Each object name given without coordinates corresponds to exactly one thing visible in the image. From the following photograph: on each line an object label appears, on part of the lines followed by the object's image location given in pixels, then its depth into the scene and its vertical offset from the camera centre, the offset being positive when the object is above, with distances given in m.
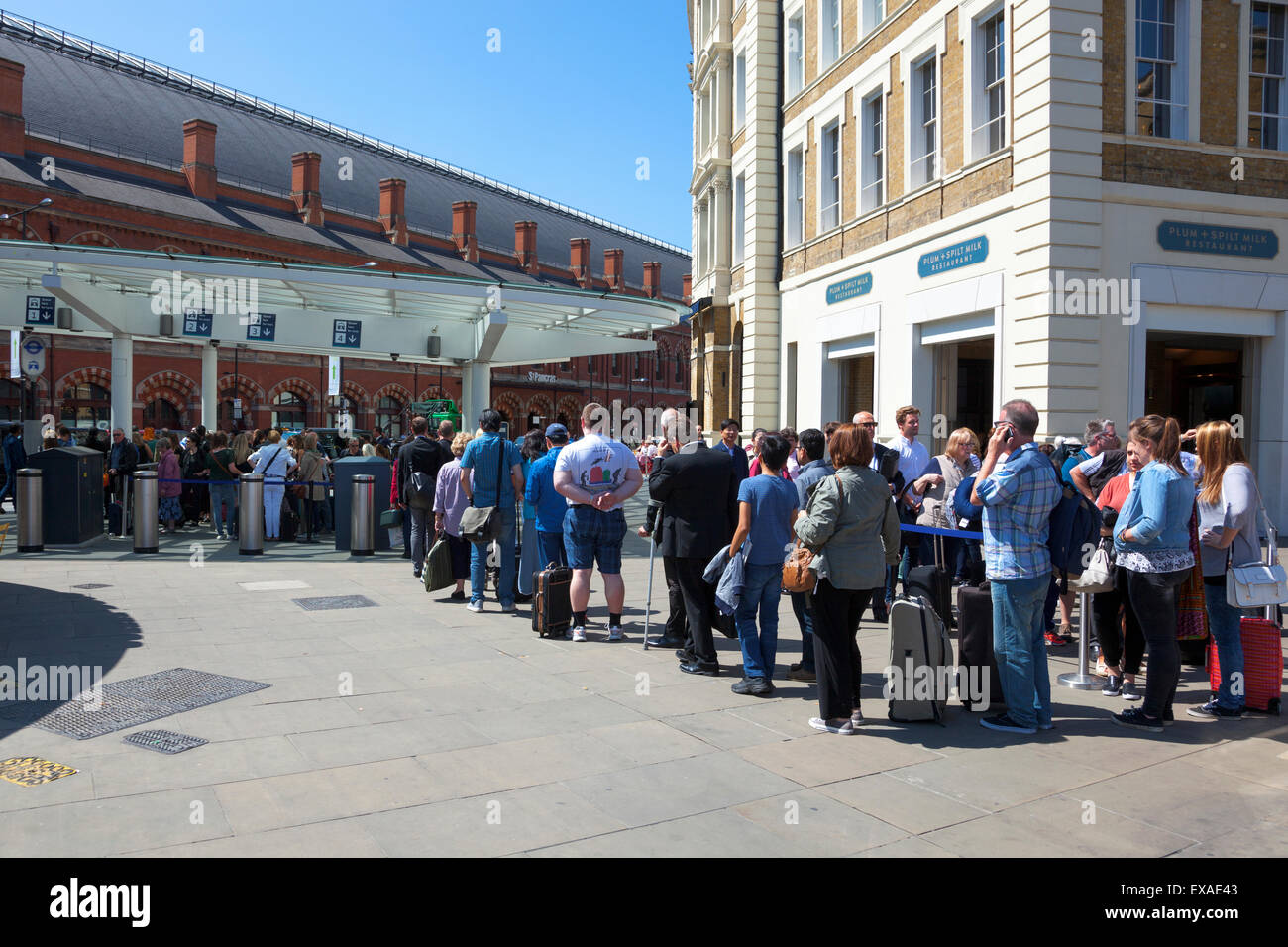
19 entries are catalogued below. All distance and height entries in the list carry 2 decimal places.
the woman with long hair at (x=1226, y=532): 6.38 -0.37
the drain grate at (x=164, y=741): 5.61 -1.57
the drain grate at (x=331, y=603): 10.25 -1.42
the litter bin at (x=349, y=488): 15.18 -0.31
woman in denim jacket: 6.11 -0.47
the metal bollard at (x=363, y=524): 14.69 -0.82
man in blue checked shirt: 6.02 -0.52
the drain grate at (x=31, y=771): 5.03 -1.58
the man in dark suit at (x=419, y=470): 11.67 -0.01
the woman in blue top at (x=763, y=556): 7.06 -0.60
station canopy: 18.31 +3.48
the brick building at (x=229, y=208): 40.81 +13.93
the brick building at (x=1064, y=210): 14.65 +4.25
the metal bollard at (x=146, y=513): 14.41 -0.68
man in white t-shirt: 8.78 -0.32
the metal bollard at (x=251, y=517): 14.52 -0.72
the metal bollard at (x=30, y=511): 14.28 -0.65
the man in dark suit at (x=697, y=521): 7.71 -0.39
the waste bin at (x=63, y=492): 14.84 -0.39
